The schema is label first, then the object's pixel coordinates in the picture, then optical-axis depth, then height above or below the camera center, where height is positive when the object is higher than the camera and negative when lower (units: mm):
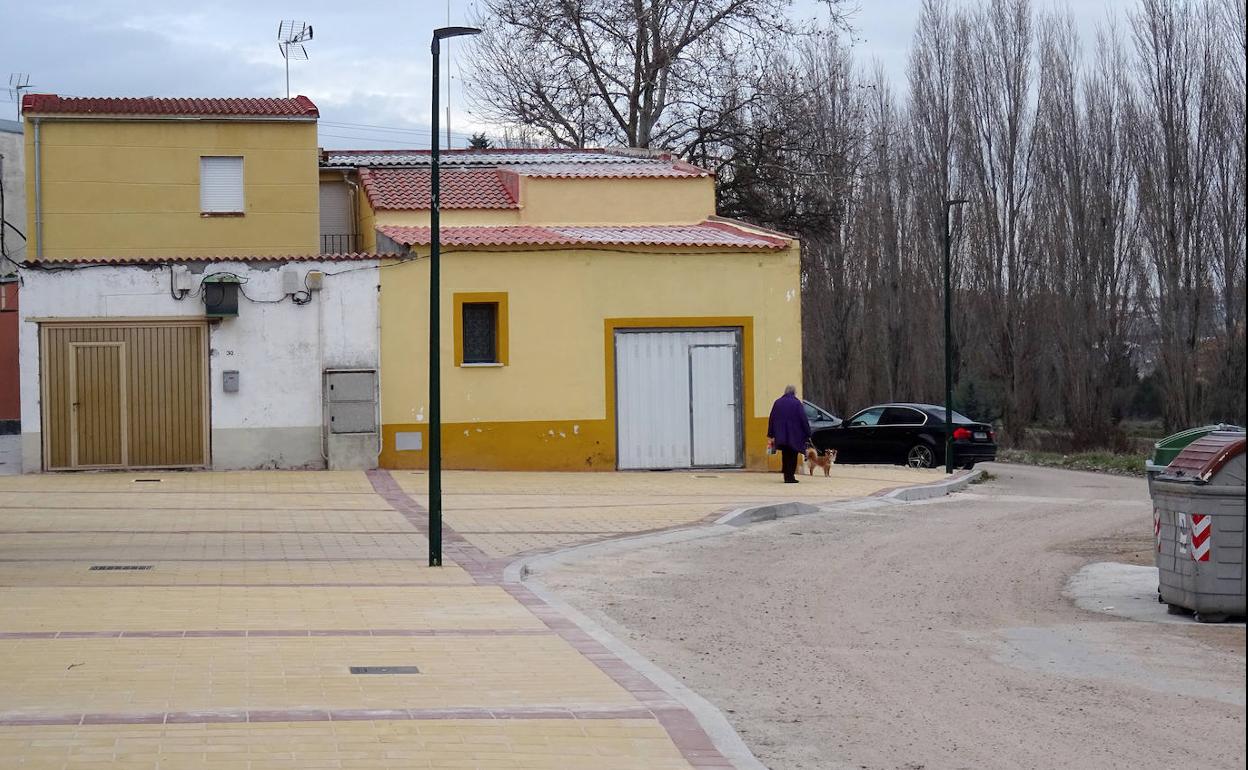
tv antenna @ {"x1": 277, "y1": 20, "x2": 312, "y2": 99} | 37344 +8794
